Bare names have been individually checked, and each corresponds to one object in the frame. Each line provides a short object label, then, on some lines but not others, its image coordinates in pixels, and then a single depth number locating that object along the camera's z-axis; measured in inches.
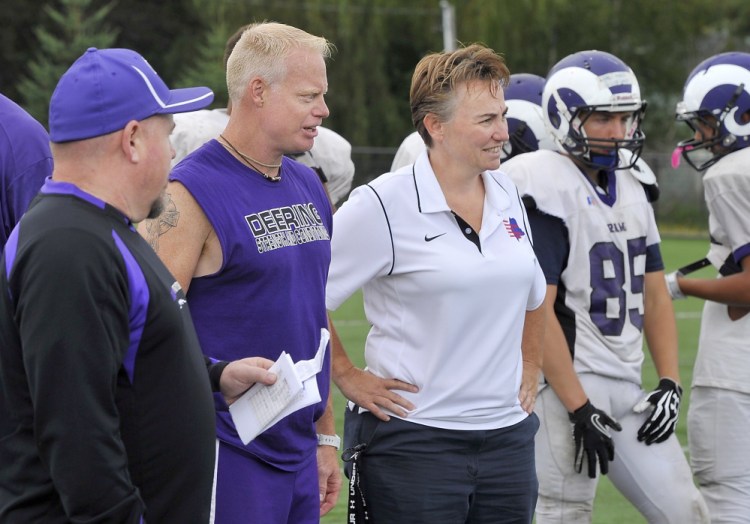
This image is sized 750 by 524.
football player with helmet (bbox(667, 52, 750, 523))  409.1
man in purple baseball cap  195.8
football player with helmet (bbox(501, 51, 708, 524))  374.9
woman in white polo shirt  315.0
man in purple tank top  276.4
